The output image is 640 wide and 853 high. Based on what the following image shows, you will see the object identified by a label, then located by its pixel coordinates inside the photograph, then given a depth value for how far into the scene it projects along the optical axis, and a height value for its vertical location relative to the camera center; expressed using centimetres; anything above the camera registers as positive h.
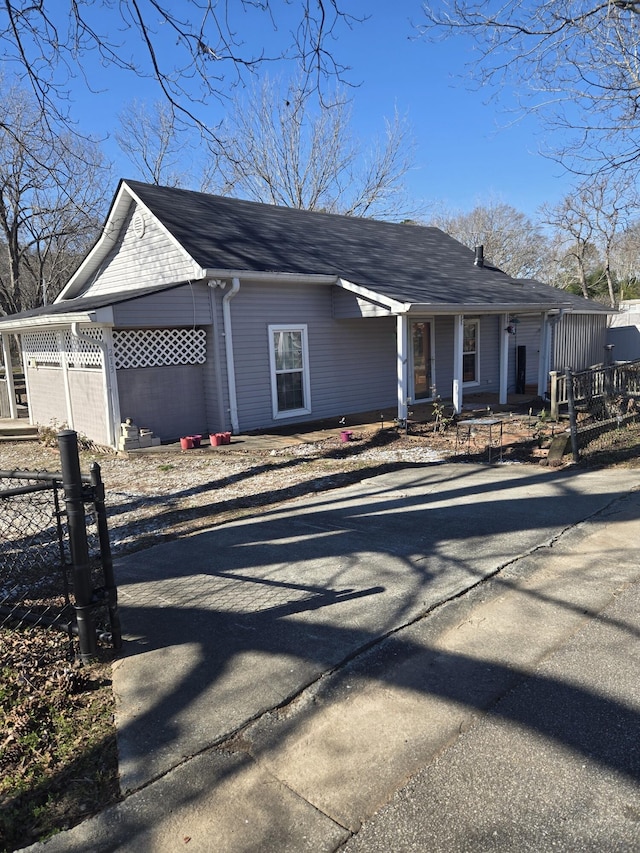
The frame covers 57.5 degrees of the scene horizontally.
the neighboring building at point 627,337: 2489 -20
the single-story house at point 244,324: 1060 +48
